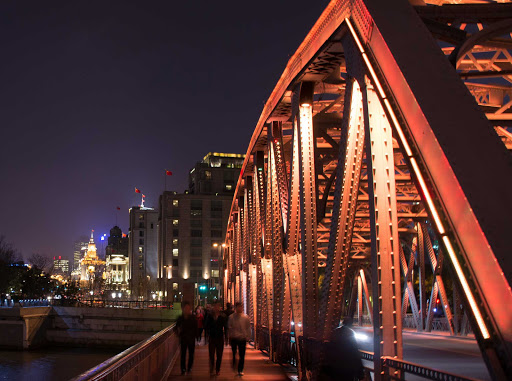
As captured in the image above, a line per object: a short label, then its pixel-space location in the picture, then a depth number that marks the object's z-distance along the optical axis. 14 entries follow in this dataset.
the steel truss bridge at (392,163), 5.51
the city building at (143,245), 152.38
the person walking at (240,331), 14.48
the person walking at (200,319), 30.25
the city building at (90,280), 154.50
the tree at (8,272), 97.69
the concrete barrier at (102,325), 67.12
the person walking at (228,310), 21.76
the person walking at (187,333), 15.06
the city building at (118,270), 193.55
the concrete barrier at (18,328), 61.38
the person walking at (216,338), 14.98
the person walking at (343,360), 7.63
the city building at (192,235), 119.00
